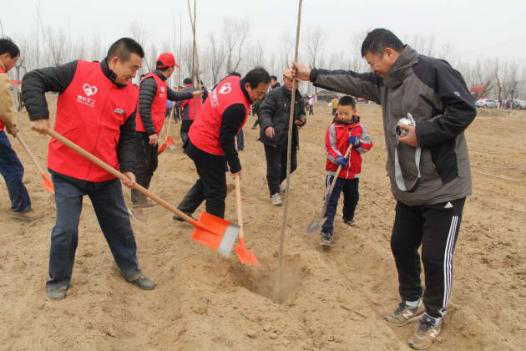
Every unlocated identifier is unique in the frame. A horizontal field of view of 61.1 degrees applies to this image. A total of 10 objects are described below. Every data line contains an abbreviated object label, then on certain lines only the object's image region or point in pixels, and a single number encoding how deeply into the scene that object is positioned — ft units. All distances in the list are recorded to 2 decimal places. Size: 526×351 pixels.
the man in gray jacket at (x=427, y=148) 9.83
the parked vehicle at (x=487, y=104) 158.11
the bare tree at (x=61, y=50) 137.90
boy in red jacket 17.21
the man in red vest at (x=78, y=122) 10.90
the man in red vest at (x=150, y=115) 18.89
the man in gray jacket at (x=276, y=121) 21.04
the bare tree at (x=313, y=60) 176.22
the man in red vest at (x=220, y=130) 14.79
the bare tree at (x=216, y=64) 171.34
